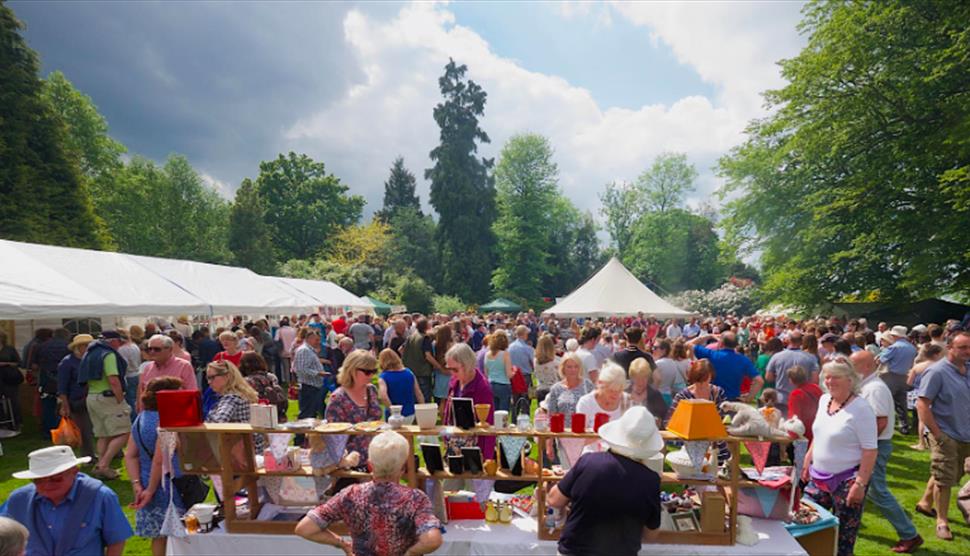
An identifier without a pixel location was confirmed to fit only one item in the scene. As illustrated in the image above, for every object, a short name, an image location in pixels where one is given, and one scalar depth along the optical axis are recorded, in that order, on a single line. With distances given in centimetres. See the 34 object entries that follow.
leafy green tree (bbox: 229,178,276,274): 4156
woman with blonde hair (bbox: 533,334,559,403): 711
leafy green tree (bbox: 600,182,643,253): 5131
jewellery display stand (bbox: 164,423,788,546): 348
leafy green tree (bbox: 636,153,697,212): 4894
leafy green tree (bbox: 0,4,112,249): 2173
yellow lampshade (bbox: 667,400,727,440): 337
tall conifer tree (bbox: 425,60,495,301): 4094
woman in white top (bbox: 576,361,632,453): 393
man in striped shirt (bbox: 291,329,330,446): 741
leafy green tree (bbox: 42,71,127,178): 3167
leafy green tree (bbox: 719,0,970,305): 1478
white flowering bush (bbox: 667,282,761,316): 3878
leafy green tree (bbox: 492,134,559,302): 4191
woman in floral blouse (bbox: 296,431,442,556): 262
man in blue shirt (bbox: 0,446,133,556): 261
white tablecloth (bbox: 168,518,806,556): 342
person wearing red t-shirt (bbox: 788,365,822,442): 501
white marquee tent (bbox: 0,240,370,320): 774
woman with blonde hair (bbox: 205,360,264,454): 404
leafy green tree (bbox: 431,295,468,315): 3634
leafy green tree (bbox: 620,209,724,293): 4750
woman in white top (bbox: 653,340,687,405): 698
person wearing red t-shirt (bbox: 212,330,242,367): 709
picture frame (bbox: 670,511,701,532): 352
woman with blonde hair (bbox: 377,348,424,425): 549
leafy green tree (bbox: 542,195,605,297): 4944
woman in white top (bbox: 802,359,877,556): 357
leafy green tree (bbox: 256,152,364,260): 5109
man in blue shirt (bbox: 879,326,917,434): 814
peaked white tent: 1762
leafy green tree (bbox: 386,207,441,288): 4288
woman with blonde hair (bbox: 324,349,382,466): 409
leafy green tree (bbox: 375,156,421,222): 6456
